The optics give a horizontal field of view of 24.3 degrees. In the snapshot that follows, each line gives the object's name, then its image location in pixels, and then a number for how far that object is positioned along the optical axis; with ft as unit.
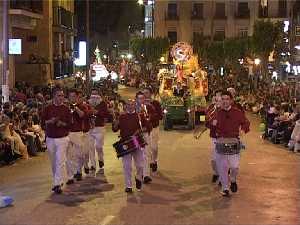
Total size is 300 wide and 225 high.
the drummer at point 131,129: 42.83
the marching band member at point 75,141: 46.47
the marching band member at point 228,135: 40.96
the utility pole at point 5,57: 64.90
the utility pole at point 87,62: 114.38
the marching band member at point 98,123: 50.58
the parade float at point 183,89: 93.20
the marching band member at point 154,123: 50.65
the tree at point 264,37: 151.64
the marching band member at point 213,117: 43.00
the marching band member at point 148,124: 44.96
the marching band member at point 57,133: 41.88
